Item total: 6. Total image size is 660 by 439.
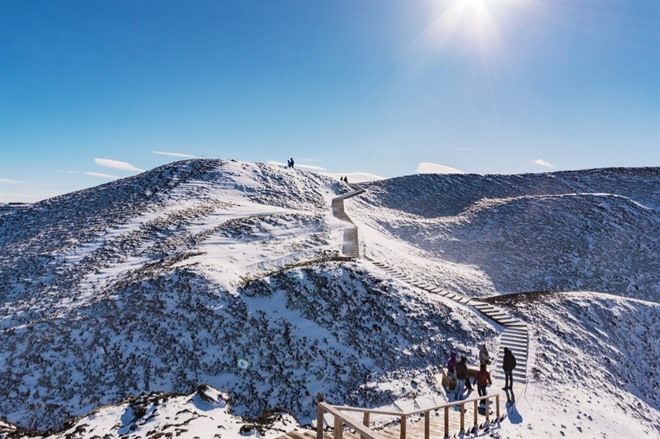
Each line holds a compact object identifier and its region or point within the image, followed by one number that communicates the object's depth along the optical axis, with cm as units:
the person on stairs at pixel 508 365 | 1490
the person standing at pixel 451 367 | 1476
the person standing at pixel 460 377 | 1400
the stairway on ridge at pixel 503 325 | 1761
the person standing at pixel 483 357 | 1406
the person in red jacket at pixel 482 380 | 1371
